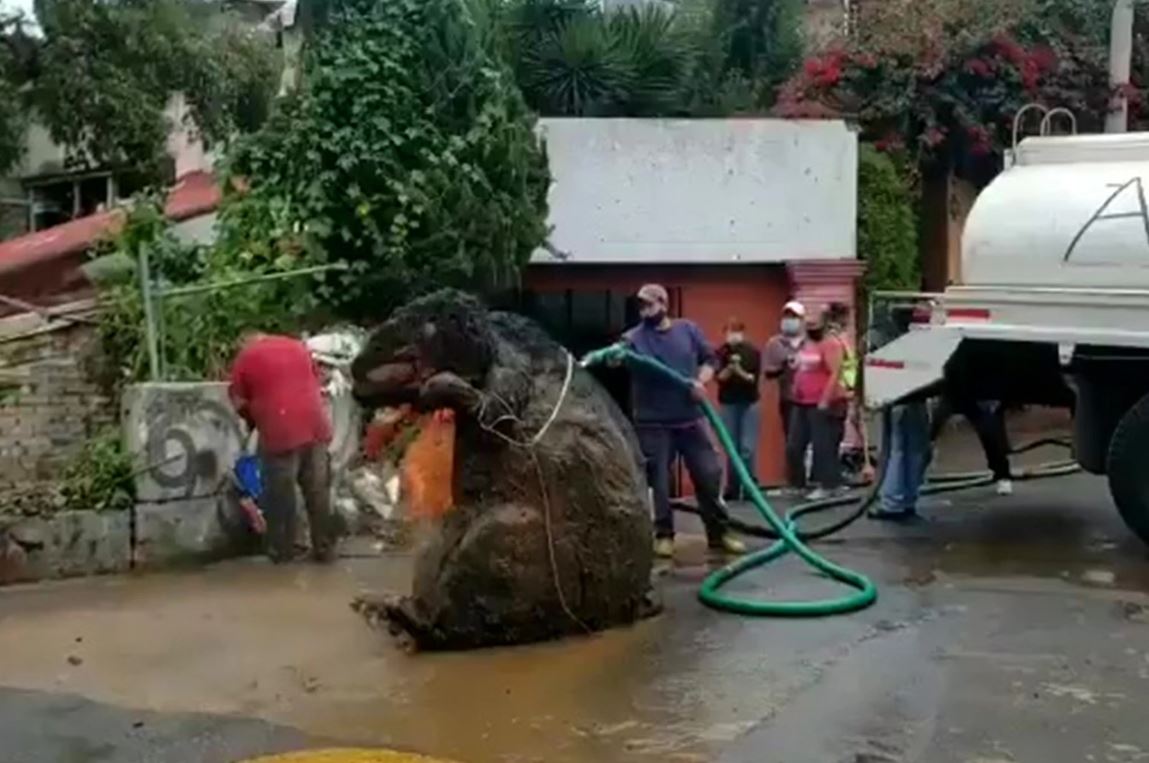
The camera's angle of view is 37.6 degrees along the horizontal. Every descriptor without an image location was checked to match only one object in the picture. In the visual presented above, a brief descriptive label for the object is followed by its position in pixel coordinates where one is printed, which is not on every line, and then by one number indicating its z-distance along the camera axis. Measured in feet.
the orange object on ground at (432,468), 27.73
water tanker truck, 32.91
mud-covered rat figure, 25.53
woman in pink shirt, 43.04
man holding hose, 32.48
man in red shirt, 33.35
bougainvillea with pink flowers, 57.21
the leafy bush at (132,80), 53.42
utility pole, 55.26
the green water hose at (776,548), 27.96
